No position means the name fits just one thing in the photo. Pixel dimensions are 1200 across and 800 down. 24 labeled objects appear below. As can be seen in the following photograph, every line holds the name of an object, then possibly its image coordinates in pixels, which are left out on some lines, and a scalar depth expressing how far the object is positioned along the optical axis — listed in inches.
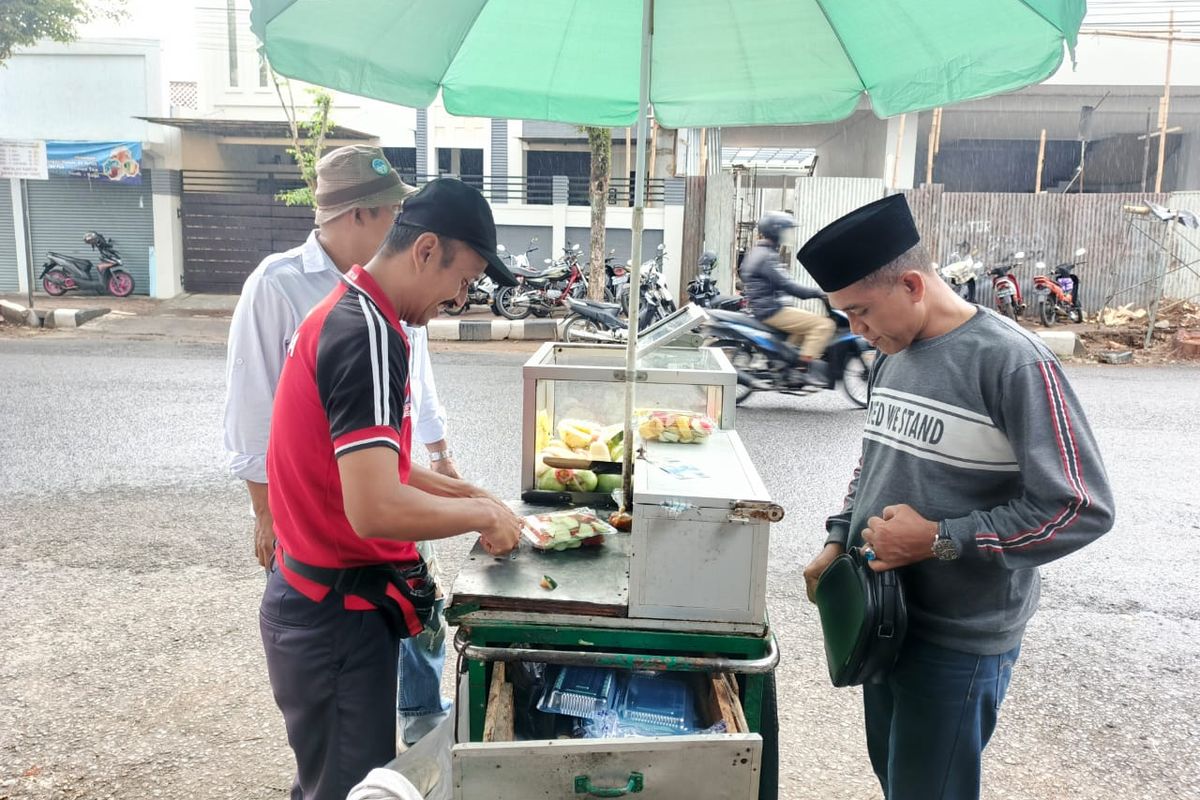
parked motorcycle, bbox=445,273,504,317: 545.0
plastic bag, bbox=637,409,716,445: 94.2
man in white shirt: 97.0
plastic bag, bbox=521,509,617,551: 85.5
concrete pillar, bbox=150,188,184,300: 653.3
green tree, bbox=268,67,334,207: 571.3
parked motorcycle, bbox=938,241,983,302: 470.9
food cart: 68.8
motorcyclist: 319.6
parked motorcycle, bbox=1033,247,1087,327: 517.3
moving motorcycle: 319.3
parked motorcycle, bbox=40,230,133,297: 626.2
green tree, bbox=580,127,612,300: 483.5
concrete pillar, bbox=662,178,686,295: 609.3
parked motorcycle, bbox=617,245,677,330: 444.5
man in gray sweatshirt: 69.1
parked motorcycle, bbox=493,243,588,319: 521.3
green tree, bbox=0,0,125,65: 518.9
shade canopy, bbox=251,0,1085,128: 82.3
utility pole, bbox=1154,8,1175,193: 553.9
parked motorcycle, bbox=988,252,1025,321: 490.9
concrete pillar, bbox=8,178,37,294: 662.5
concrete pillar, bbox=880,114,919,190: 623.8
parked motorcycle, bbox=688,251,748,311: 448.1
